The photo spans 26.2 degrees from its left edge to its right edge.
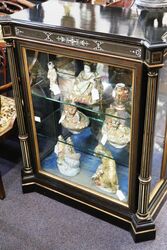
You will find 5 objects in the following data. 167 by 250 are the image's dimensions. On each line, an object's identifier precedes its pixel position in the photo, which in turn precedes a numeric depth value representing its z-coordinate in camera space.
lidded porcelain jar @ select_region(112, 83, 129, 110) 1.61
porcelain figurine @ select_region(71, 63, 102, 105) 1.71
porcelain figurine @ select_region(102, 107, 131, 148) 1.72
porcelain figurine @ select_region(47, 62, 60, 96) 1.80
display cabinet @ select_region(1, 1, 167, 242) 1.45
